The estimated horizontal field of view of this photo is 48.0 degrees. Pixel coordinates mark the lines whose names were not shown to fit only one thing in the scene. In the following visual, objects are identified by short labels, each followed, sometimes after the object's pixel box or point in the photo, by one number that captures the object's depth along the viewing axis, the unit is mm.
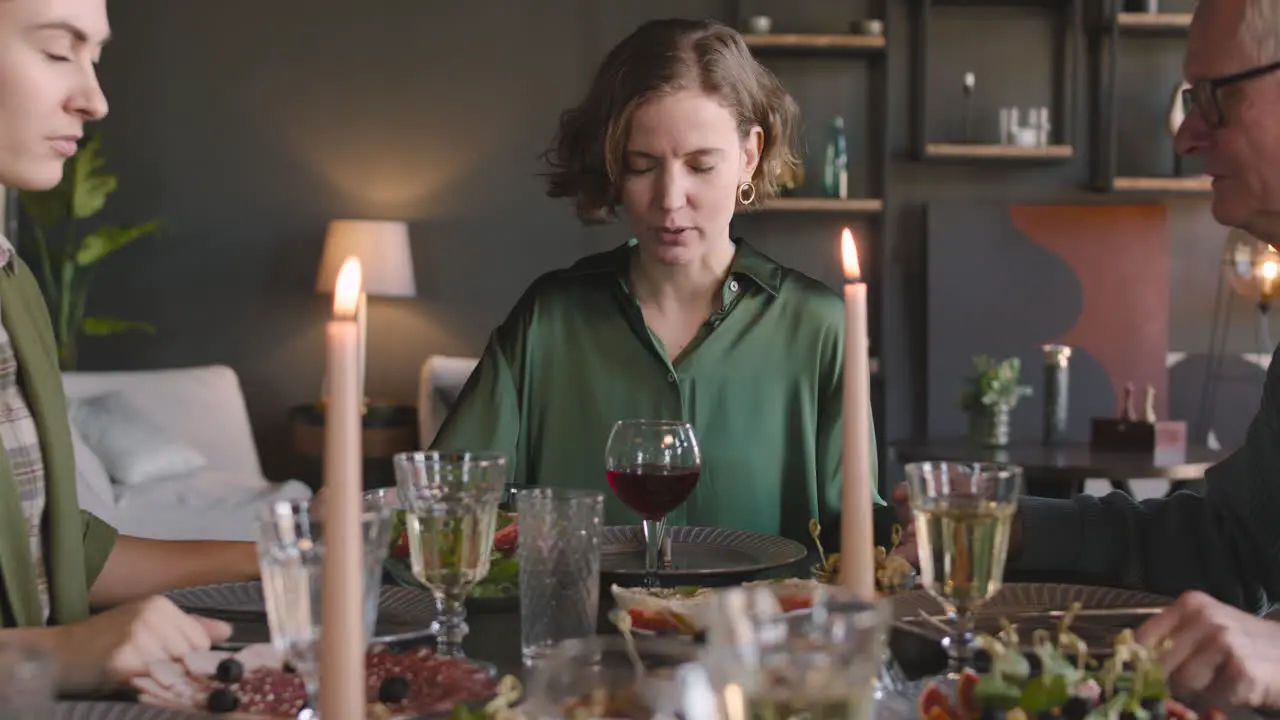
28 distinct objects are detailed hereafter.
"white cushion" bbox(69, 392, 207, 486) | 4711
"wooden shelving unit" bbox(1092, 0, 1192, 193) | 5770
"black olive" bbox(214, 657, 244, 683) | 1077
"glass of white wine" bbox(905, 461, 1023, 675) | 1111
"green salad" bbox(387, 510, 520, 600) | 1452
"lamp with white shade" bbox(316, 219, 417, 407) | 5664
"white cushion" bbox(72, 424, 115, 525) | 4109
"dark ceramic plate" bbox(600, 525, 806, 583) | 1495
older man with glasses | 1550
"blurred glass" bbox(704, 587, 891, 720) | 721
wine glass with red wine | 1507
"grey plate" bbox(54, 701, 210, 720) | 999
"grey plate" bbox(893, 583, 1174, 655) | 1231
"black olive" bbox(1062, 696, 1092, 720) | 951
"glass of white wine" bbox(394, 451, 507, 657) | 1181
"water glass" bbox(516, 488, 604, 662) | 1190
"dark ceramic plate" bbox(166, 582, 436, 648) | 1247
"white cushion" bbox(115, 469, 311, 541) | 4273
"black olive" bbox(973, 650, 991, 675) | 1153
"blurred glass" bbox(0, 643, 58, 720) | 701
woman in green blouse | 2160
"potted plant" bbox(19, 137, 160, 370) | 5539
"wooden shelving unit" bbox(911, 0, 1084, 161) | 5855
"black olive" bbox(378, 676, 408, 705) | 1035
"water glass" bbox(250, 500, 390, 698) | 960
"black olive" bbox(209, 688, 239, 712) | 1012
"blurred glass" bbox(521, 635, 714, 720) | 715
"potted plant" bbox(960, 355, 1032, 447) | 4809
